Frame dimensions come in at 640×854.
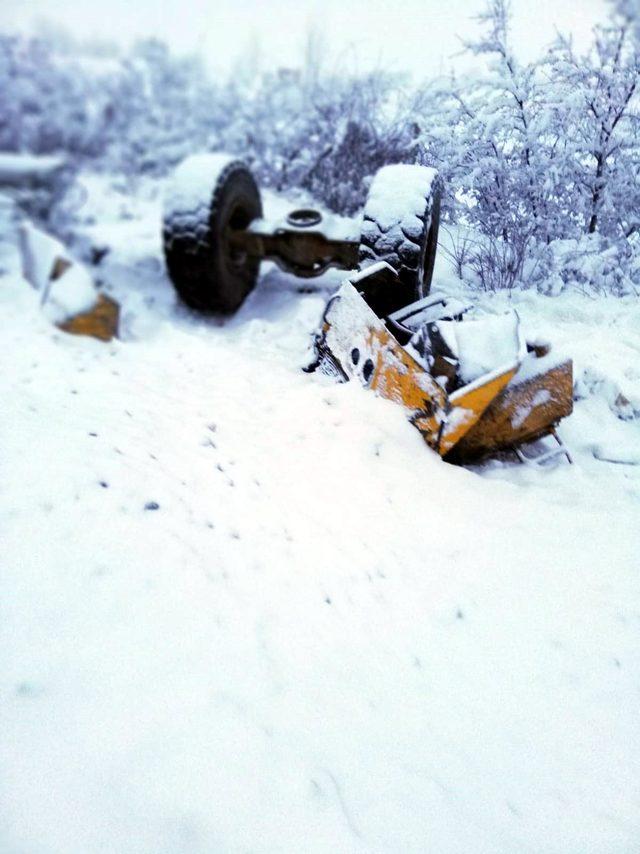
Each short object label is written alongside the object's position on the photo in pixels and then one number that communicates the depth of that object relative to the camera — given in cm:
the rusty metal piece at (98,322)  407
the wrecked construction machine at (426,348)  233
